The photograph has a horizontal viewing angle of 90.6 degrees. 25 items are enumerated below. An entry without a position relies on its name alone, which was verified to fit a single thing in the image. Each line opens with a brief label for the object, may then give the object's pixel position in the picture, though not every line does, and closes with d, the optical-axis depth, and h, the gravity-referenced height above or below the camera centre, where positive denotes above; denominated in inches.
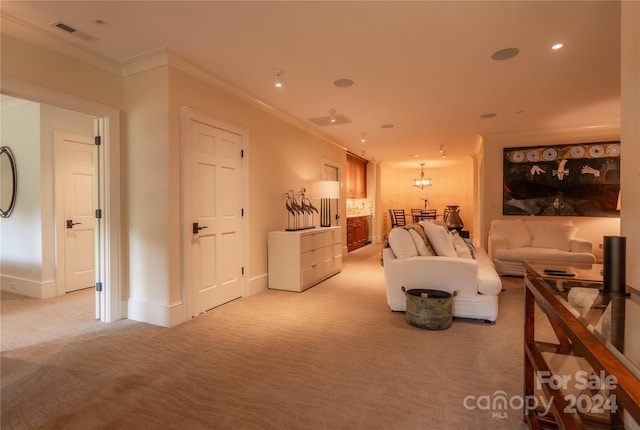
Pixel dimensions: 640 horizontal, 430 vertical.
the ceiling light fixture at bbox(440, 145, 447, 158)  301.4 +56.1
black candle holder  55.6 -10.3
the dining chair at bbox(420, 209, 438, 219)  430.0 -9.4
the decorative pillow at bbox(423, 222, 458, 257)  139.3 -14.8
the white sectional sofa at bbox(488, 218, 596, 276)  190.1 -23.9
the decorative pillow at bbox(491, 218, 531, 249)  215.1 -17.2
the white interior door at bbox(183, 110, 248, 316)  130.8 -2.7
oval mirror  169.2 +14.2
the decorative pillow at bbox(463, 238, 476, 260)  156.4 -21.4
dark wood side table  30.6 -16.1
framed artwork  217.9 +19.5
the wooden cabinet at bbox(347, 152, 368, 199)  337.1 +34.8
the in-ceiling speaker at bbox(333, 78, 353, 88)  144.4 +58.1
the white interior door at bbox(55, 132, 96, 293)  166.6 -1.8
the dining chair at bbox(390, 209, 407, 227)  422.9 -13.2
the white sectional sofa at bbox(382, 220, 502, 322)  125.4 -26.9
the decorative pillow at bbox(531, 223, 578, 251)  203.2 -19.3
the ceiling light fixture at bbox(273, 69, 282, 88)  132.8 +56.4
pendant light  434.9 +35.5
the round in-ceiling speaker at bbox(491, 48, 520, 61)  117.5 +58.3
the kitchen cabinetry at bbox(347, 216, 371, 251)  318.3 -26.5
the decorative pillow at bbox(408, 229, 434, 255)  138.7 -16.3
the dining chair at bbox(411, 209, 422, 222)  435.1 -9.9
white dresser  170.9 -28.9
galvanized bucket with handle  117.8 -39.3
